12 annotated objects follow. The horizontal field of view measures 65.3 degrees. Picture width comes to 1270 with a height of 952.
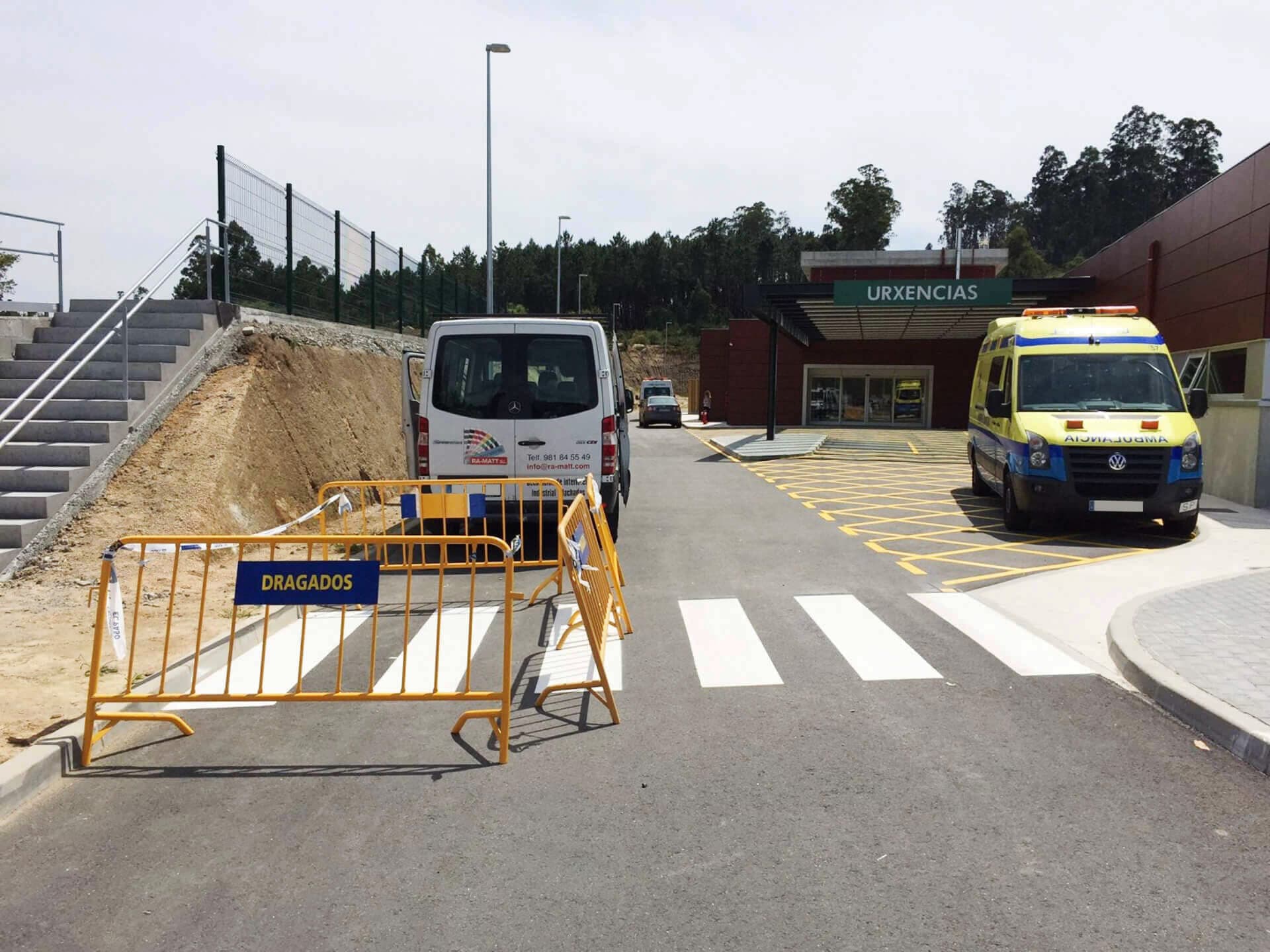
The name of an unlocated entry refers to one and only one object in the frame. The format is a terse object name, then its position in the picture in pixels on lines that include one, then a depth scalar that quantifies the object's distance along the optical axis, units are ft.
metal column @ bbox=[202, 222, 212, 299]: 43.83
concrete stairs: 31.14
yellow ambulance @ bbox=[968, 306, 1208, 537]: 38.91
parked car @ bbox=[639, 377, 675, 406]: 145.48
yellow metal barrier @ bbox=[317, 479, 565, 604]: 28.40
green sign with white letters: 86.38
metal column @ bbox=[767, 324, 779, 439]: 99.86
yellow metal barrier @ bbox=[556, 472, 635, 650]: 25.16
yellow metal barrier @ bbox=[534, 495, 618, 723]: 18.54
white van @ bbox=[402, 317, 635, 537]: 35.73
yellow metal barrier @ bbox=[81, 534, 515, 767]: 17.16
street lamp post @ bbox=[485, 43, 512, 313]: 89.68
